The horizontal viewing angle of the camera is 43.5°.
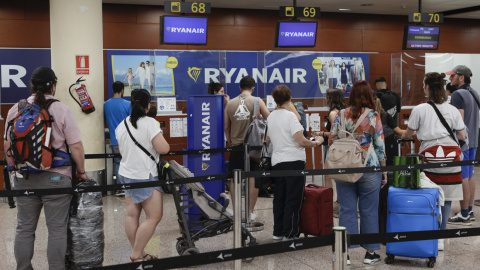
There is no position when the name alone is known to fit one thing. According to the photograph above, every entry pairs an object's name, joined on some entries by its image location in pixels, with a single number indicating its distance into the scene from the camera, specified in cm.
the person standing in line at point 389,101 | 915
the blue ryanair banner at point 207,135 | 660
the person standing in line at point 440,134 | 545
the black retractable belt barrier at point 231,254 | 289
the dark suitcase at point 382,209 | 532
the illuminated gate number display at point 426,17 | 1063
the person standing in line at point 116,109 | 839
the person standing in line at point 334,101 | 670
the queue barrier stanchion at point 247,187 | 619
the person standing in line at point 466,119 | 653
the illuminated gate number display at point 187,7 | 884
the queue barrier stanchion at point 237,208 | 452
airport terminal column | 790
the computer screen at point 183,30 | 898
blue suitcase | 480
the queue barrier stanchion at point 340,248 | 304
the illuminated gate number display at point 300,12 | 973
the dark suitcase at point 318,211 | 550
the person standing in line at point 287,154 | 541
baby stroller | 489
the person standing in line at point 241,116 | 673
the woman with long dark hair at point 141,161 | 472
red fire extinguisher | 801
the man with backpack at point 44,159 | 394
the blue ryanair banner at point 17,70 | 988
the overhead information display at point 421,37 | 1095
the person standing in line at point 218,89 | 760
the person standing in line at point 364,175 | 484
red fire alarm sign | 799
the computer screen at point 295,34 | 988
